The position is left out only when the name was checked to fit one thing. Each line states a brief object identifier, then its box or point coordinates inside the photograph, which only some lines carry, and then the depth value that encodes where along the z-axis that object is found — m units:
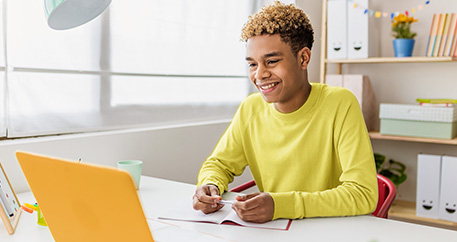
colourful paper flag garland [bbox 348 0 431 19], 2.71
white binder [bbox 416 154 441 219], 2.56
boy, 1.23
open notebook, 1.08
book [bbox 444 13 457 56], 2.51
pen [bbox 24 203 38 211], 1.14
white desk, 1.00
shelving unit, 2.55
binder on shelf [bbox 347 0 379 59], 2.73
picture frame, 1.03
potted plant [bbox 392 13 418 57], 2.67
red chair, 1.35
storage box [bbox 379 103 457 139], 2.50
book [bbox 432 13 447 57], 2.56
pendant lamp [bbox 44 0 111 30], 1.00
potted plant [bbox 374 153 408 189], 2.81
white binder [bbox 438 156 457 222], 2.51
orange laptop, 0.63
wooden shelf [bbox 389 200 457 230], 2.61
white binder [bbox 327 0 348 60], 2.81
